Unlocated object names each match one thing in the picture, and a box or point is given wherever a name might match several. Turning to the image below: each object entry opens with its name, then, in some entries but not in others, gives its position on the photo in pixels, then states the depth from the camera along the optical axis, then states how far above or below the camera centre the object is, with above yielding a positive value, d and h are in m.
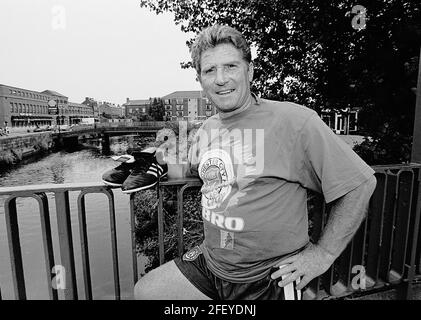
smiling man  1.37 -0.32
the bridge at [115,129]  59.50 -1.45
